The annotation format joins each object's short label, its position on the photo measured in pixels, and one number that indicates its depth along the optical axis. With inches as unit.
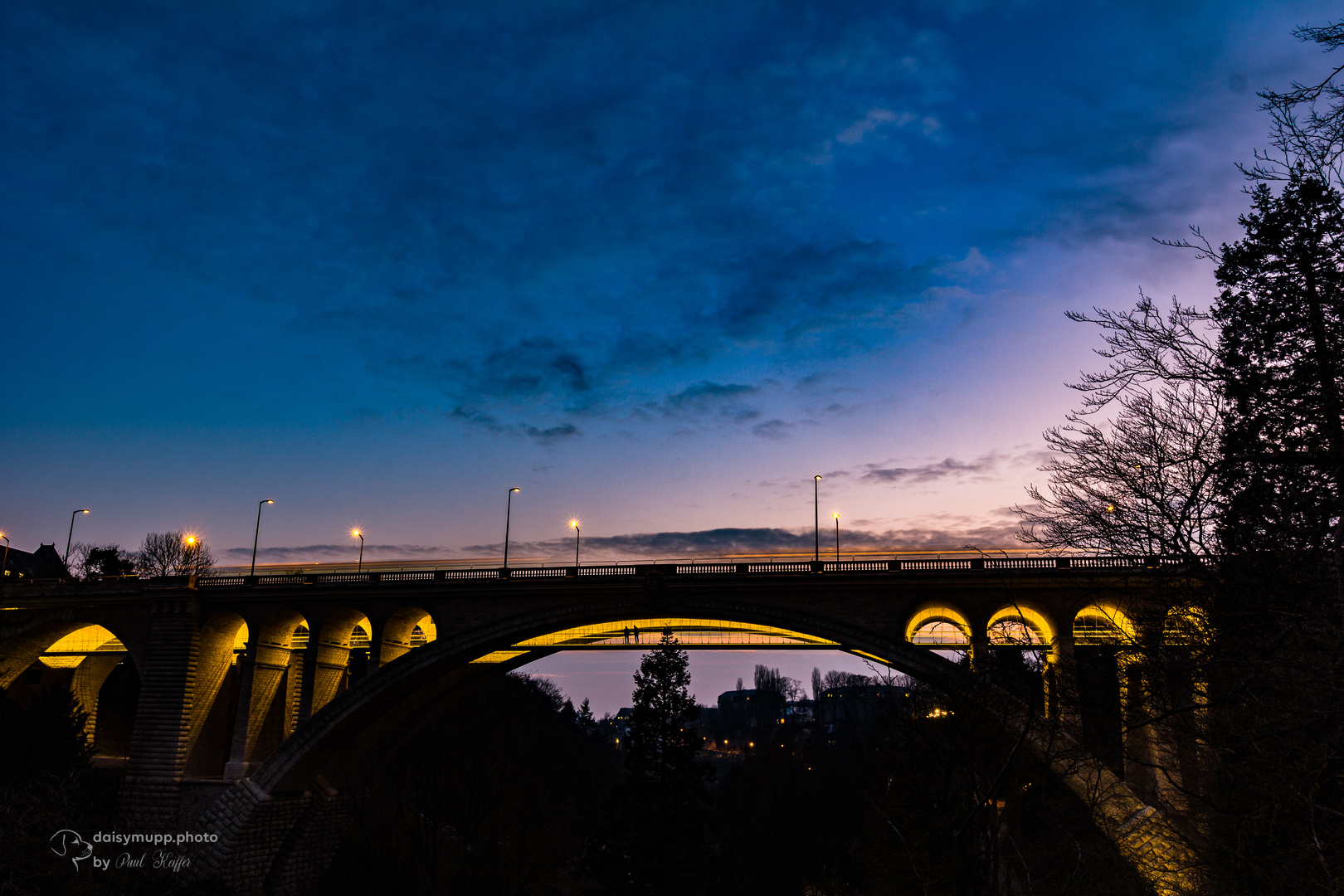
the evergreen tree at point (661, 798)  1688.0
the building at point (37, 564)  3786.9
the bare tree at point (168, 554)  3715.6
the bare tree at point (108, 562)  3297.2
